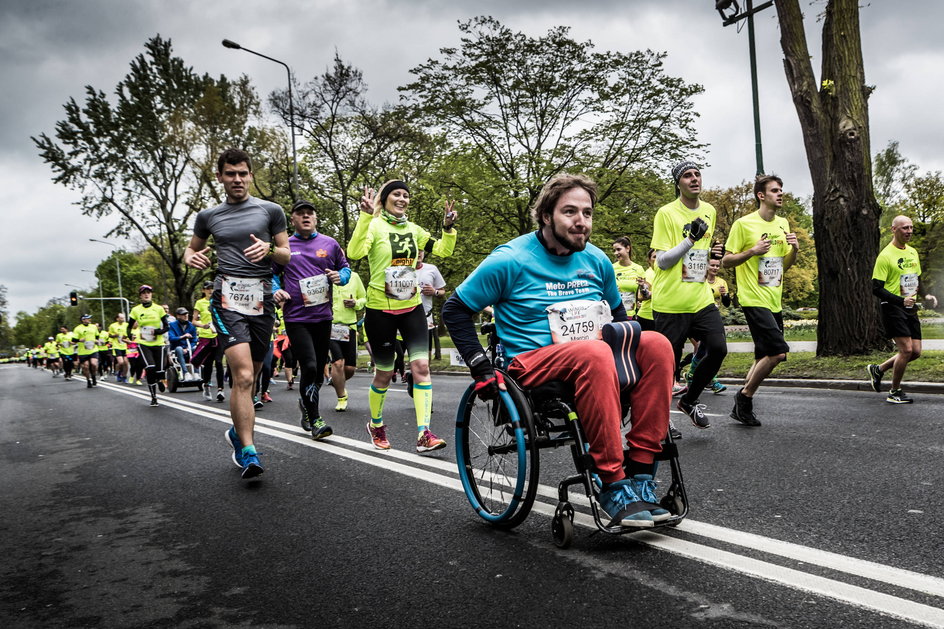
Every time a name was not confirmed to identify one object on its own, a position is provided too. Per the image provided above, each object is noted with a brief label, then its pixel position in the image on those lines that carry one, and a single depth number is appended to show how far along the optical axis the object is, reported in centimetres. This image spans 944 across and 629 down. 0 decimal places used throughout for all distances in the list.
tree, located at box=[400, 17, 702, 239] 2278
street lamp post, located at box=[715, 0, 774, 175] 1337
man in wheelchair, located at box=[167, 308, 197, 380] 1505
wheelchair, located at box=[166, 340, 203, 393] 1471
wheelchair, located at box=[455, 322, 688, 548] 306
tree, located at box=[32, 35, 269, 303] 3050
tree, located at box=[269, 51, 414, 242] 2556
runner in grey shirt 518
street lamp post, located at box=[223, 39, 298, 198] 2536
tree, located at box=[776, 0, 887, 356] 1146
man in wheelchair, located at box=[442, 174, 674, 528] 300
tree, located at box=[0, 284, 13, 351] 13725
